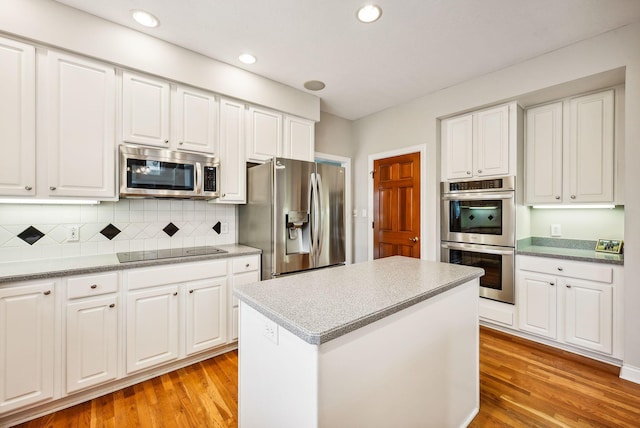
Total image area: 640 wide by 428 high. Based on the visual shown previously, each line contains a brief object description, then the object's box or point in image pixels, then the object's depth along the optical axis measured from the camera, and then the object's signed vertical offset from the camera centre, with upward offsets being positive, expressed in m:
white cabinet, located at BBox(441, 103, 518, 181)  2.83 +0.77
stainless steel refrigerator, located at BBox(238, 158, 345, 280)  2.57 -0.03
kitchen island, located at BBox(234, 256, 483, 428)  0.95 -0.56
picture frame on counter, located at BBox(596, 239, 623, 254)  2.50 -0.28
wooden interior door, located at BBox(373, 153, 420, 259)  3.54 +0.10
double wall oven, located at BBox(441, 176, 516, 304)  2.83 -0.17
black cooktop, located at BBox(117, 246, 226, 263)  2.18 -0.36
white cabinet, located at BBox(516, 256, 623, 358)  2.27 -0.77
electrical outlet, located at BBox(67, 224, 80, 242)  2.20 -0.17
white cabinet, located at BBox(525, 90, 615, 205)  2.51 +0.61
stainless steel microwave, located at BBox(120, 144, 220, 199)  2.16 +0.32
